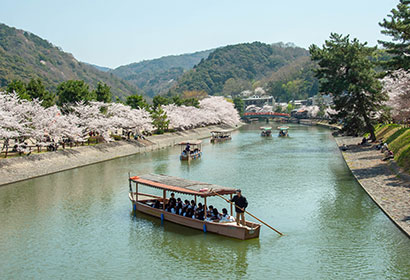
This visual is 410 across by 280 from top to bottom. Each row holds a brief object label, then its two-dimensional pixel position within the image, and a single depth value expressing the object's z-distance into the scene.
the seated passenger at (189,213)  24.88
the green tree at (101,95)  72.46
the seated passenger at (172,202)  26.44
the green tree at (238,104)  173.25
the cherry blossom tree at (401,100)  42.22
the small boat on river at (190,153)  56.34
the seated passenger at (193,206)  25.19
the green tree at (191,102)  119.38
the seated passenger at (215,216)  23.81
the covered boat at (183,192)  22.53
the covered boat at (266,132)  97.31
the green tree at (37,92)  62.19
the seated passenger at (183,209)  25.39
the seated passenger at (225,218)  23.33
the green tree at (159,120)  83.50
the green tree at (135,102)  83.81
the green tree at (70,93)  65.19
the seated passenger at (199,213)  24.09
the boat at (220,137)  86.69
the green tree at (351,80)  52.09
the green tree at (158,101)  98.56
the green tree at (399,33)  34.95
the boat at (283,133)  95.39
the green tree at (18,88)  57.60
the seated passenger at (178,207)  25.81
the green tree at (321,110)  143.43
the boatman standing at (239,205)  22.28
